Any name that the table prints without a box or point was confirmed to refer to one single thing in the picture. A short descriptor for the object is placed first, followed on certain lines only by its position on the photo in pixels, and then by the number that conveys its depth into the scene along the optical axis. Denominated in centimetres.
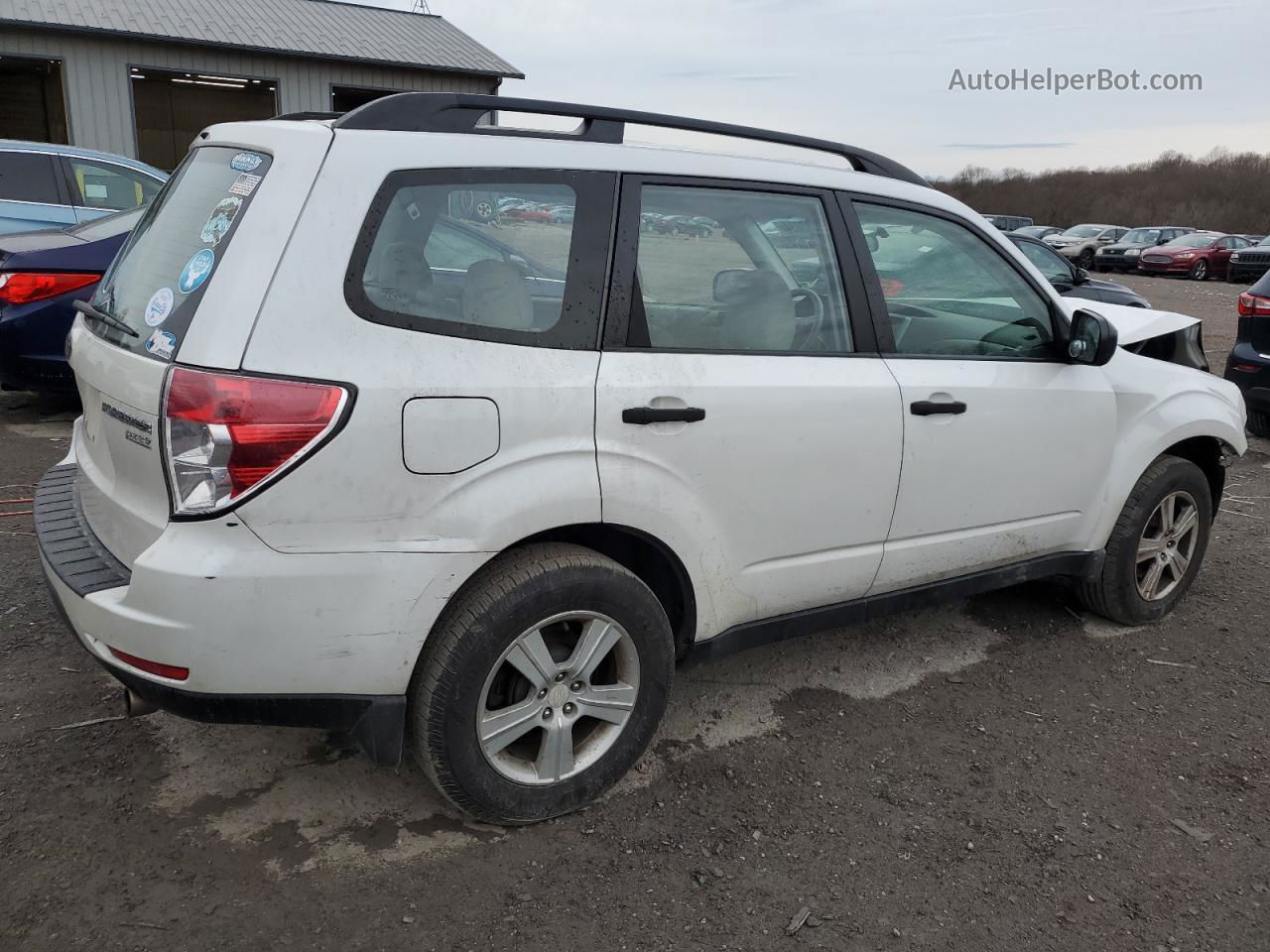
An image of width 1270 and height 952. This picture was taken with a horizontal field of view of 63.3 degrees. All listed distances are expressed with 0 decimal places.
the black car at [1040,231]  3520
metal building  1548
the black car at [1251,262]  2452
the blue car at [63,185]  857
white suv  235
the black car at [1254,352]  761
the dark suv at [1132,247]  3023
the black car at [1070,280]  1064
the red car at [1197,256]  2802
